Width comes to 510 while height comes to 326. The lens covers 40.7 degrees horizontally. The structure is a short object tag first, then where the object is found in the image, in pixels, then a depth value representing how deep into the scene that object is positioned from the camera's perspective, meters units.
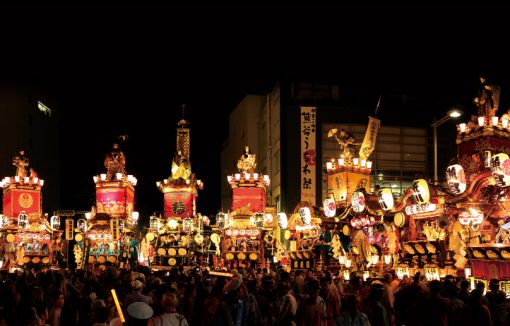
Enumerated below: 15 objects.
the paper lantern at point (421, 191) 21.78
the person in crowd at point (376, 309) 9.54
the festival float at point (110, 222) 45.59
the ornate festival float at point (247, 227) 43.38
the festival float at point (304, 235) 31.64
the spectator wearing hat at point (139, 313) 6.65
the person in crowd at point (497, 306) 10.49
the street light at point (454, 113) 22.49
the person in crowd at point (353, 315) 8.87
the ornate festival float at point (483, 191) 19.09
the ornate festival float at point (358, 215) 26.43
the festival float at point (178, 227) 47.25
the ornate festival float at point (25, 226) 44.88
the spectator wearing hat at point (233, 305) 9.98
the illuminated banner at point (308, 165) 45.47
